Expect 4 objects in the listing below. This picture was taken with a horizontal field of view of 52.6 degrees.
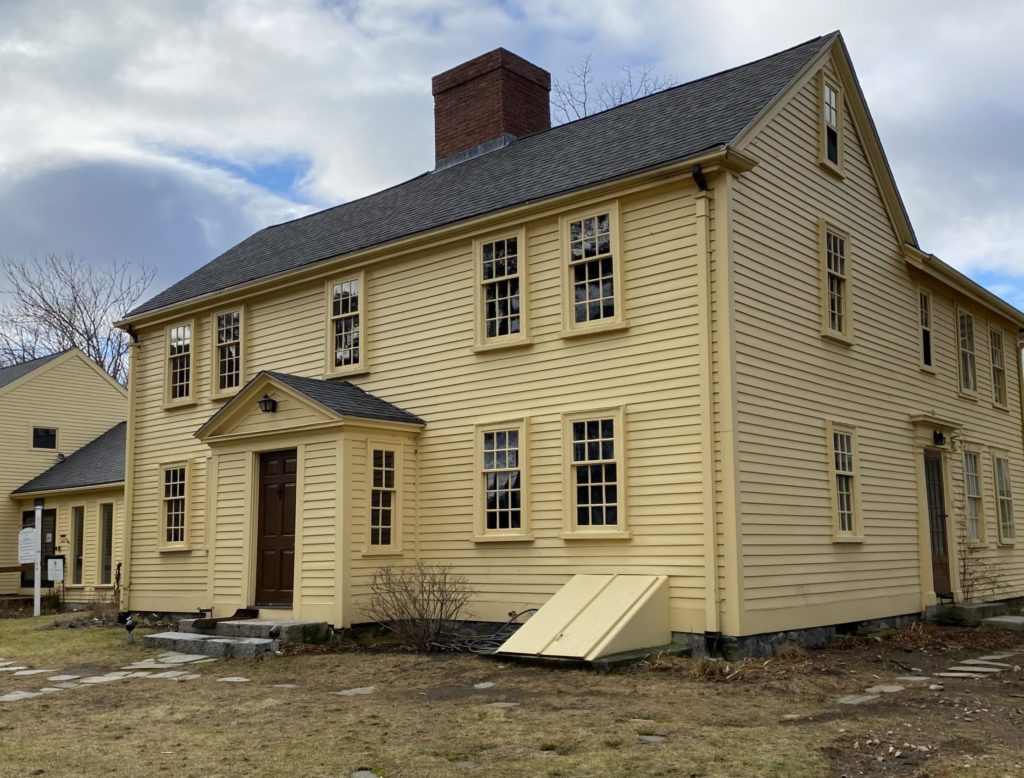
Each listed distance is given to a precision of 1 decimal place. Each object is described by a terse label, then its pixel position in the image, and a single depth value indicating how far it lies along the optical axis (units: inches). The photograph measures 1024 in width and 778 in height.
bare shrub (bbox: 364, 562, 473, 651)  496.1
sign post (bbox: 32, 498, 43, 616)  862.5
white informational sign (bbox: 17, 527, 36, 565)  881.5
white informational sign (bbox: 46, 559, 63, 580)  899.3
